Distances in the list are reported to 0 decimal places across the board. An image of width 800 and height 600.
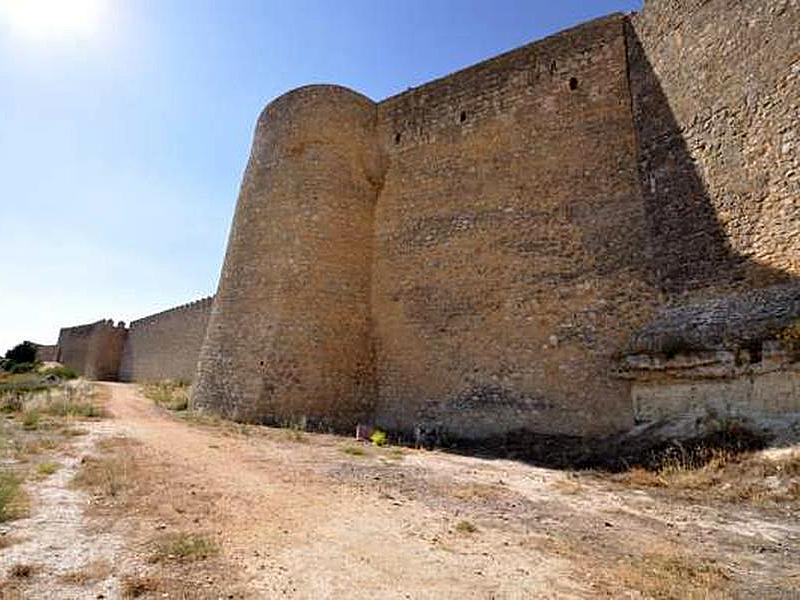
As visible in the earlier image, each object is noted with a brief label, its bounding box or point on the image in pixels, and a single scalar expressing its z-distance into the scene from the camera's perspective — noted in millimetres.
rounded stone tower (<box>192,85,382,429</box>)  10625
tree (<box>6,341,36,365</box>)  34531
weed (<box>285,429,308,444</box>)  8655
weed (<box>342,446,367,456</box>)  7661
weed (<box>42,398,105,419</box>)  10539
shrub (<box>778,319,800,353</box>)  5930
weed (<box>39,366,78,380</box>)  23962
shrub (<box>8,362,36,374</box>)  28872
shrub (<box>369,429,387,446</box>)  9047
